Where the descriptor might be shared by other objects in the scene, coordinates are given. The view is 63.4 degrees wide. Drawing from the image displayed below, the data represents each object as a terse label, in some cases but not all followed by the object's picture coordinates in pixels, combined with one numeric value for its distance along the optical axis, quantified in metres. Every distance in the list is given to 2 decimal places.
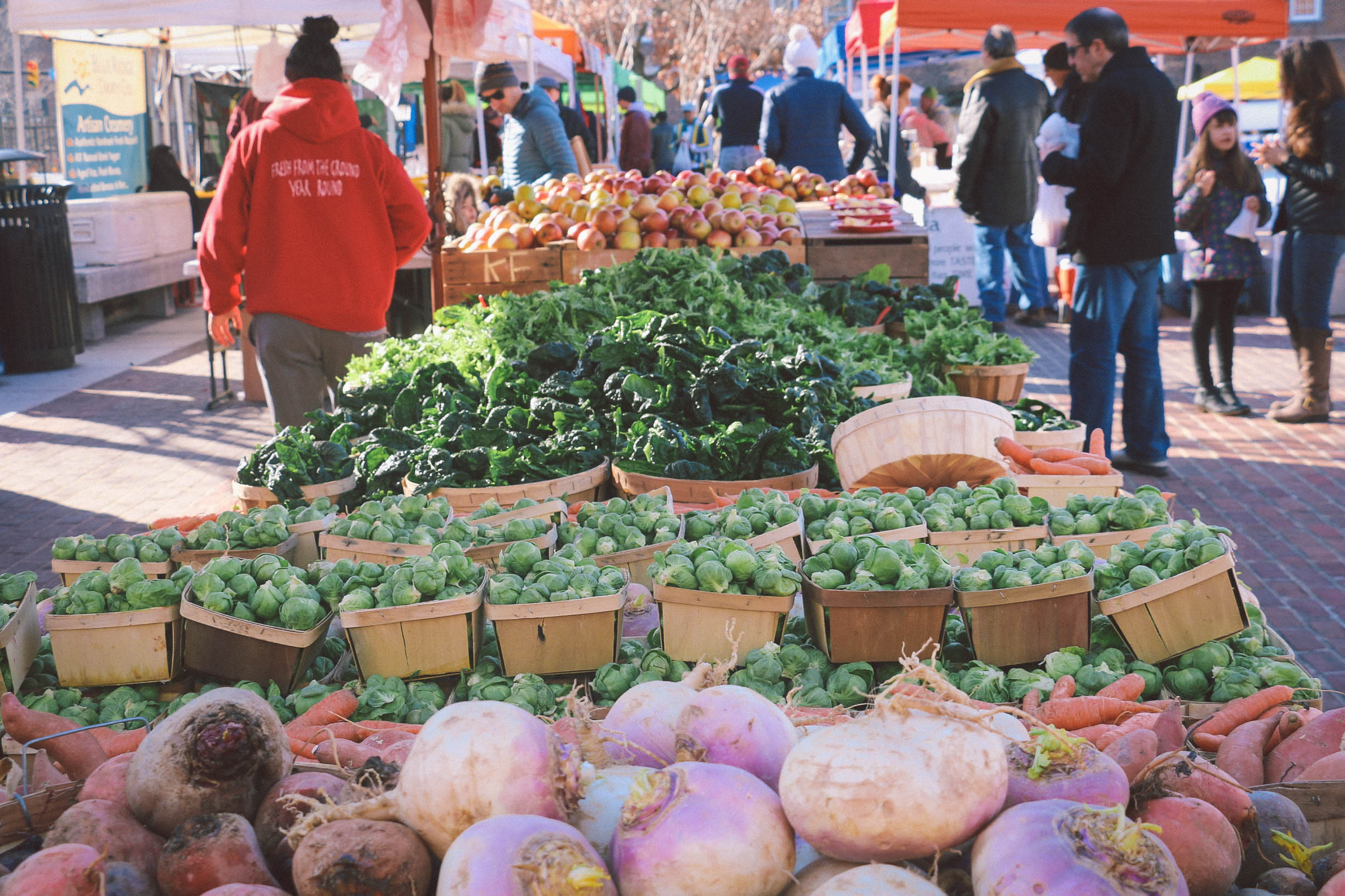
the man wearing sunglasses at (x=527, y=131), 8.52
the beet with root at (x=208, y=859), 1.43
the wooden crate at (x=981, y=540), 3.17
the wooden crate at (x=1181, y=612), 2.68
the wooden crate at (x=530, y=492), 3.81
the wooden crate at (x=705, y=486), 3.94
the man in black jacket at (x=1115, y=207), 5.76
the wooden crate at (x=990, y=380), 5.55
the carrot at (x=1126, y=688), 2.52
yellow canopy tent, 15.63
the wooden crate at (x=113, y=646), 2.79
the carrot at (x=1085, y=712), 2.42
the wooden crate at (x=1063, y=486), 3.76
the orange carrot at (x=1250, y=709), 2.43
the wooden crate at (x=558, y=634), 2.69
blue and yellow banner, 12.37
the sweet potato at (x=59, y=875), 1.37
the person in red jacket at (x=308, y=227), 4.86
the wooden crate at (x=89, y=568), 3.09
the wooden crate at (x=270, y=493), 4.01
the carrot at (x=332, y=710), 2.48
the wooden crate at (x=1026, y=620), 2.69
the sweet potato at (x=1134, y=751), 1.83
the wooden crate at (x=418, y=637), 2.68
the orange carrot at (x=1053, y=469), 3.90
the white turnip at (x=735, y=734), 1.53
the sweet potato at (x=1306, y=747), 2.13
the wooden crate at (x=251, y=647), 2.72
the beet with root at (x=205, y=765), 1.60
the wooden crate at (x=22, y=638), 2.77
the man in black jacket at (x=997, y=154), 8.81
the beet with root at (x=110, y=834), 1.53
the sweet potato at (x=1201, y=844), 1.49
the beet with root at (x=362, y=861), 1.35
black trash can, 9.36
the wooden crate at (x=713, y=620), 2.67
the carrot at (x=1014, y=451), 3.97
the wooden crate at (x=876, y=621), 2.66
